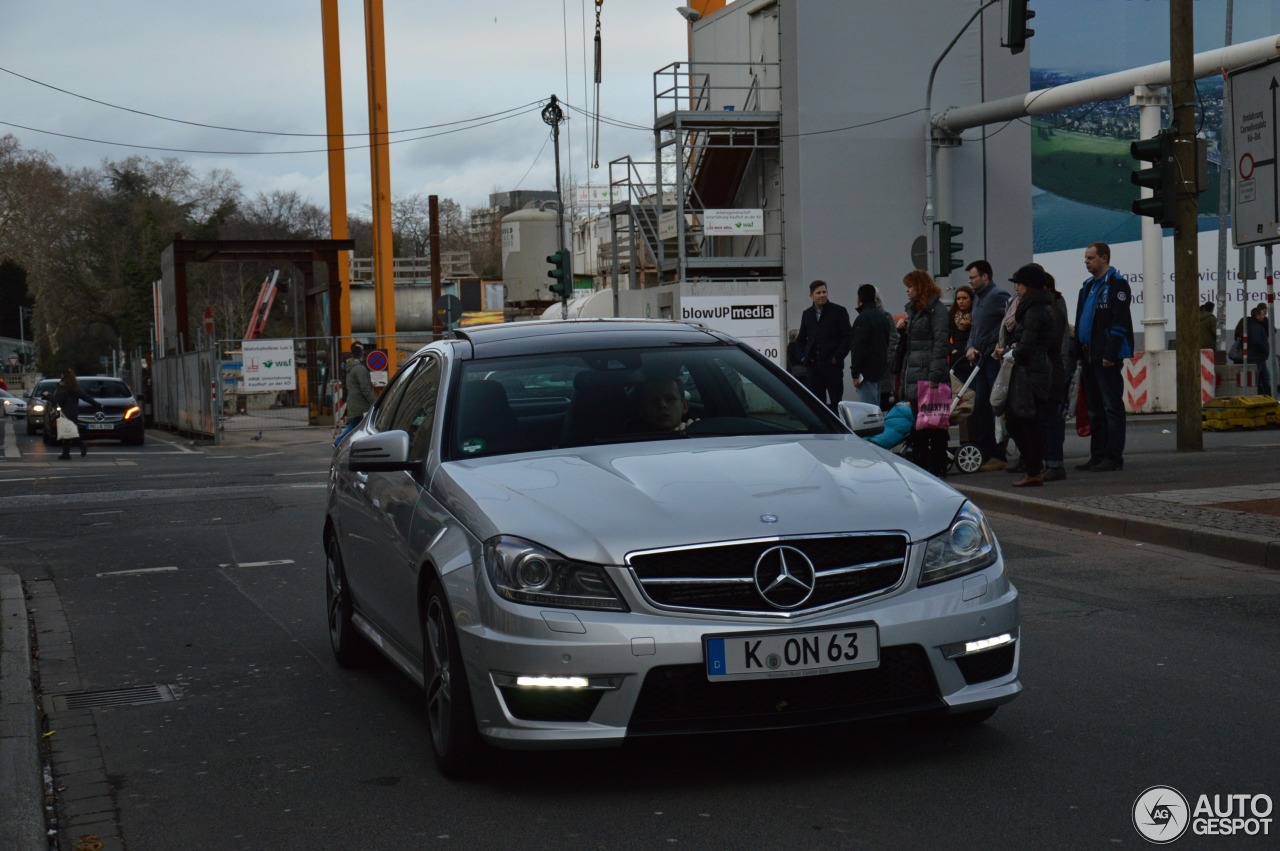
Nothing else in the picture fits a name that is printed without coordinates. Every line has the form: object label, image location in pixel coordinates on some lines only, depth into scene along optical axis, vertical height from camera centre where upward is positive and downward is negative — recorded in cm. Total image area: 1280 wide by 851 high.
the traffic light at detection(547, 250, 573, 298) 3366 +133
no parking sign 3341 -53
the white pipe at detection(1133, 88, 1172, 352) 2725 +90
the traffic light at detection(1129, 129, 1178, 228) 1562 +142
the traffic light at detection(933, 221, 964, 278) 2434 +120
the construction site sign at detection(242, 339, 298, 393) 3500 -51
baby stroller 1440 -111
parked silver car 6538 -229
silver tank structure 8356 +448
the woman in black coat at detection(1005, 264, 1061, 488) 1295 -20
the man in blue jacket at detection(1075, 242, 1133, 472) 1408 -27
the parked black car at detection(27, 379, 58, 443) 4209 -147
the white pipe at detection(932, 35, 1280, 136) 2573 +438
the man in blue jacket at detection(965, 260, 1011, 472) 1469 -16
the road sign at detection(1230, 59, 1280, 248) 1391 +146
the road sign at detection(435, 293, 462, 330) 3388 +66
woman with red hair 1442 -25
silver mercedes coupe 459 -77
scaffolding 3631 +360
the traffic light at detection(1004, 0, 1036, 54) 2111 +403
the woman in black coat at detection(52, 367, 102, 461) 2861 -91
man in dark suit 1875 -17
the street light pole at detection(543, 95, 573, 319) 4628 +664
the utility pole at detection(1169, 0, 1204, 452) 1562 +81
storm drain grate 675 -153
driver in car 592 -28
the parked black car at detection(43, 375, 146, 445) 3425 -154
